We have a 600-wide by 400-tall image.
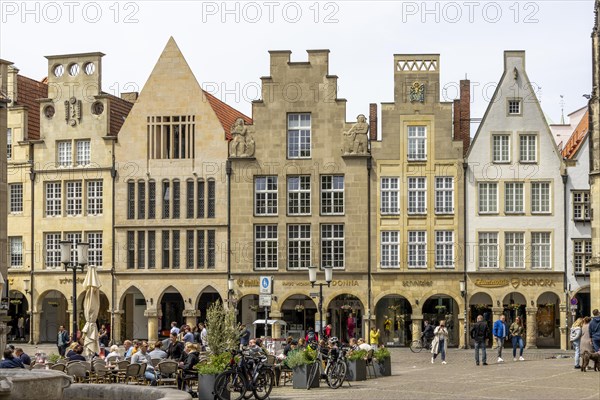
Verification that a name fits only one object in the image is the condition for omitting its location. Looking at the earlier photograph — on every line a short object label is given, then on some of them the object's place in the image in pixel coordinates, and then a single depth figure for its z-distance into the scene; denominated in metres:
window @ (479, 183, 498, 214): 58.75
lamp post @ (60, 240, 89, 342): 38.50
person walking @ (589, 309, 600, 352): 35.16
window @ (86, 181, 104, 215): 61.94
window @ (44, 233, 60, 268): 62.66
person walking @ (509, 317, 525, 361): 43.09
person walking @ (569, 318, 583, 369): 36.84
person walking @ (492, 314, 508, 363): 41.33
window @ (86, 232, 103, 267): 61.94
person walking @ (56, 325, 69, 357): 46.81
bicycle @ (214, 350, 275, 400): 26.48
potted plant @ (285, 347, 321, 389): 31.36
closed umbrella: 39.09
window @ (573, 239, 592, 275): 57.91
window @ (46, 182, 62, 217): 62.62
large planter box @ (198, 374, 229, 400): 26.53
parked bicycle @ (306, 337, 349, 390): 31.59
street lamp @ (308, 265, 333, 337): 46.00
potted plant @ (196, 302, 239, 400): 26.59
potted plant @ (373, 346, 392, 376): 35.72
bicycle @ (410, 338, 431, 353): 55.28
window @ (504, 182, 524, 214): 58.59
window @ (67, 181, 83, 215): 62.28
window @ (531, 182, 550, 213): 58.53
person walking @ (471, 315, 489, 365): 39.56
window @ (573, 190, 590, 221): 58.12
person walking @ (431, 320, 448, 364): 42.50
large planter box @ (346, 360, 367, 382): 33.66
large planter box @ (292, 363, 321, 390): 31.42
